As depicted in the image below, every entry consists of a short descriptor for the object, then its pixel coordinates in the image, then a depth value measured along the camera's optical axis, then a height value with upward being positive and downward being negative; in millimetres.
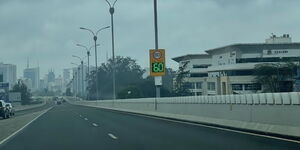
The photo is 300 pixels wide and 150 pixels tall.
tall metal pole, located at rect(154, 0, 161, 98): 35788 +5081
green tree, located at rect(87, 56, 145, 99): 179375 +8562
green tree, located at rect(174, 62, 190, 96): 84612 +2908
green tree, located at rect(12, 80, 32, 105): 180888 +4294
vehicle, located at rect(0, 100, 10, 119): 47959 -714
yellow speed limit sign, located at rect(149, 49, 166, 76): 37094 +2759
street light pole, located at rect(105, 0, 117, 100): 59322 +8630
